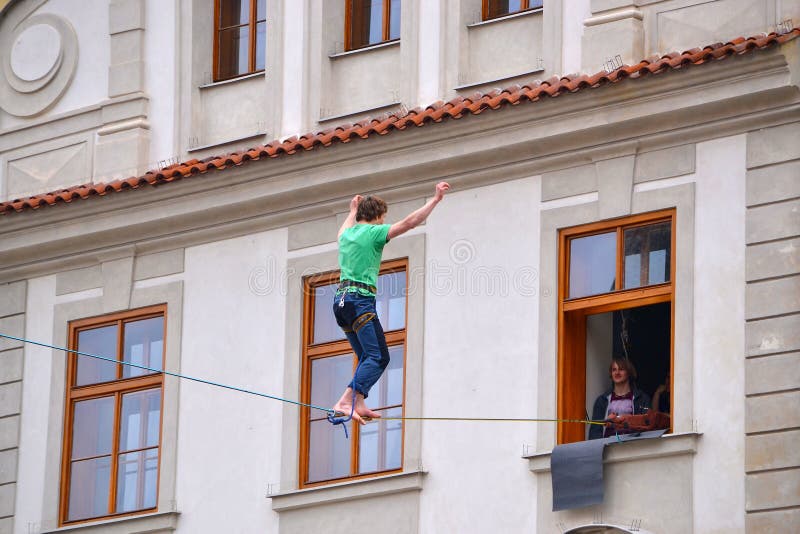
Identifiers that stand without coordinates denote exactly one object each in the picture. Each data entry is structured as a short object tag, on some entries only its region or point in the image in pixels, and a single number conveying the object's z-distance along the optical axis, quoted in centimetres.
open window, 2475
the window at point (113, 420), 2775
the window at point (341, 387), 2617
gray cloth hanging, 2422
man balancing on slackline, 2234
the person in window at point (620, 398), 2455
